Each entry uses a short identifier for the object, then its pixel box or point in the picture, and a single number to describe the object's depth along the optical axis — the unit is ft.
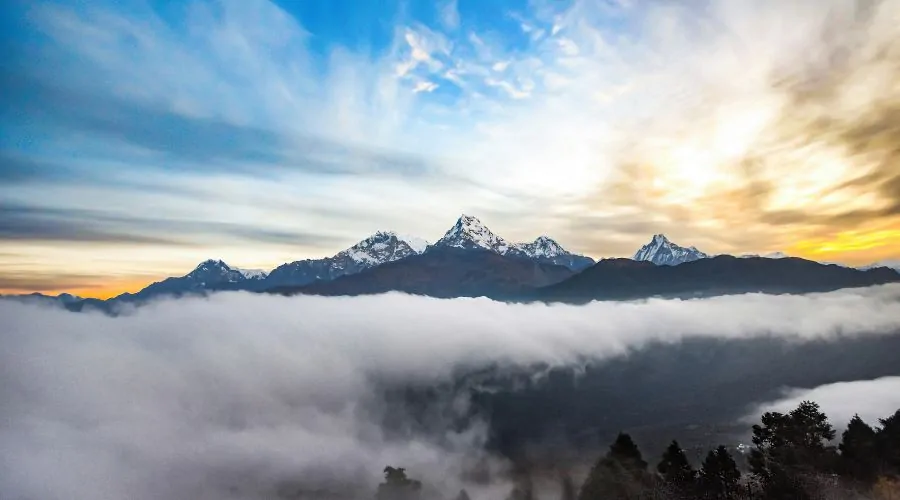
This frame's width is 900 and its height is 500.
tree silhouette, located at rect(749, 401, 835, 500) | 217.56
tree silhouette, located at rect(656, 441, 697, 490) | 245.86
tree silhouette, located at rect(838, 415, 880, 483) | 225.35
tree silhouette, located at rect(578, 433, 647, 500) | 259.19
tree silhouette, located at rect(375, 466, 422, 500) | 455.22
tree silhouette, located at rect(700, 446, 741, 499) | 236.22
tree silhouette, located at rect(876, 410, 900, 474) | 213.87
